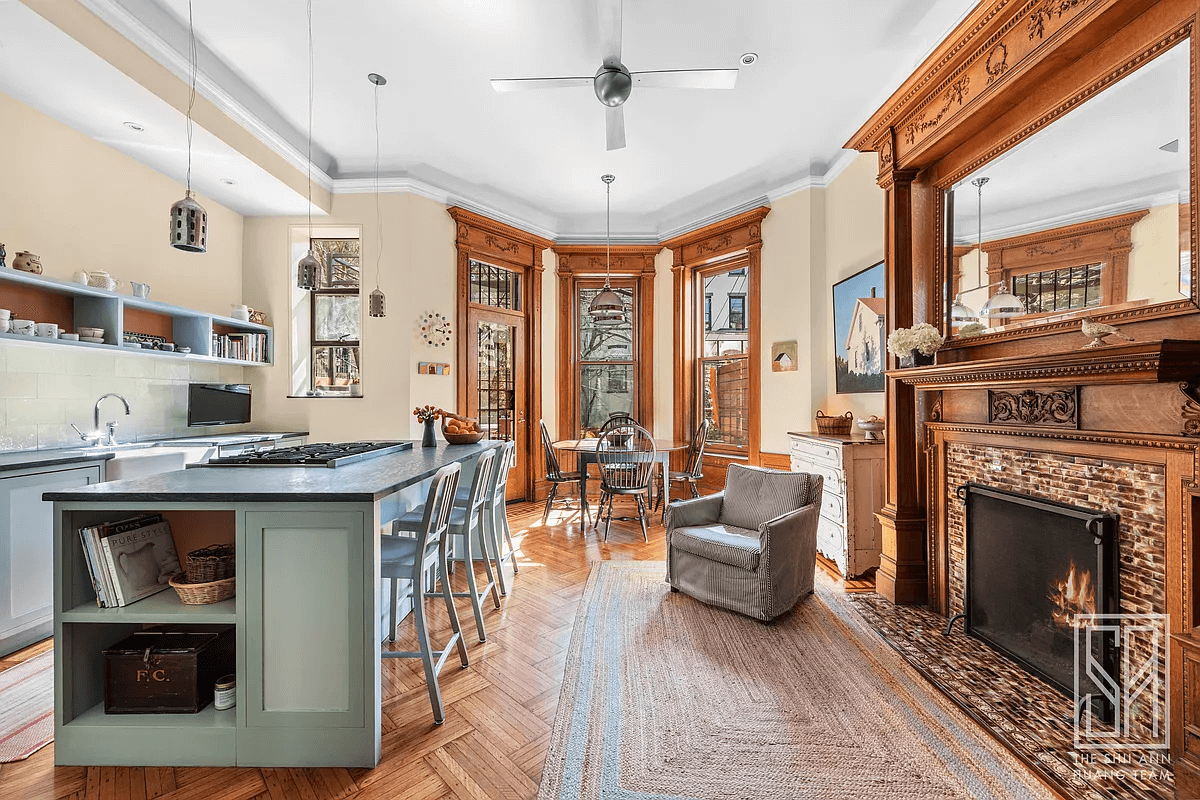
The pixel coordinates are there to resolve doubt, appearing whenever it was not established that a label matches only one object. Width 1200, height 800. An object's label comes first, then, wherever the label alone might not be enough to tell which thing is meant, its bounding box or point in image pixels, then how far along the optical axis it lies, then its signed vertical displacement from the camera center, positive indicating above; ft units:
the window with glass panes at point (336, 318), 16.46 +2.45
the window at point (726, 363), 18.61 +1.22
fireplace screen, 6.51 -2.48
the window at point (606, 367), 21.04 +1.19
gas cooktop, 7.70 -0.90
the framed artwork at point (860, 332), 12.60 +1.62
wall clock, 16.43 +2.11
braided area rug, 5.47 -3.94
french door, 18.37 +0.58
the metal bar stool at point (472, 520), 8.73 -2.10
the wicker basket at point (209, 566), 5.89 -1.86
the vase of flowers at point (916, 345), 8.89 +0.89
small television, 14.15 -0.18
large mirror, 5.77 +2.34
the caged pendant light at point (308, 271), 10.23 +2.42
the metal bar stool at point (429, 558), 6.58 -2.19
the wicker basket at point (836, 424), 13.21 -0.67
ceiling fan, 9.02 +5.52
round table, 15.74 -1.71
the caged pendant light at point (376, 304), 12.60 +2.21
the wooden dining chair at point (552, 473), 16.55 -2.38
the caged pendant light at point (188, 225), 7.71 +2.51
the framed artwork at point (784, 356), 16.15 +1.26
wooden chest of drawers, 11.64 -2.22
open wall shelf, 9.80 +1.86
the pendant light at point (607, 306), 16.64 +2.83
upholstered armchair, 9.26 -2.66
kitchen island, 5.61 -2.49
